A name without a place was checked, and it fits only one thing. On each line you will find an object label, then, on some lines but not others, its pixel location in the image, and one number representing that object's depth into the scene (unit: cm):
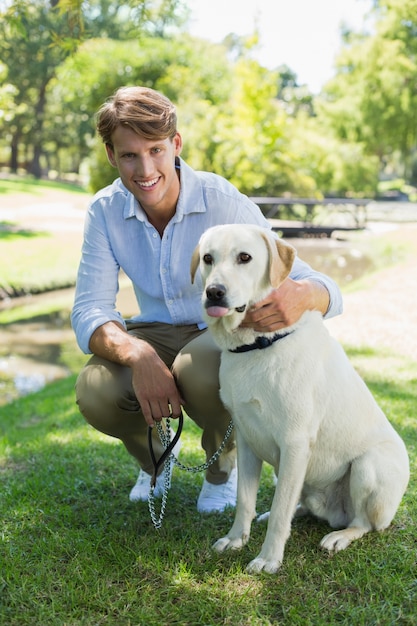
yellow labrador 226
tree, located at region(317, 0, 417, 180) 2562
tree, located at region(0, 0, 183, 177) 3247
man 269
